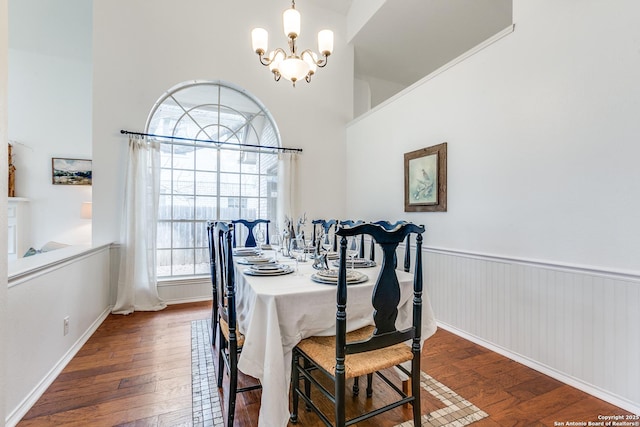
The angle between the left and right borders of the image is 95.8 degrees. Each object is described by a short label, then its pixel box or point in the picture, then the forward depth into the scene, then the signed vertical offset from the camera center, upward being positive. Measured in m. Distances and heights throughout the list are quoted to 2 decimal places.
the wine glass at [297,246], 2.51 -0.30
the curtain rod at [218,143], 3.51 +0.96
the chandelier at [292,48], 2.28 +1.41
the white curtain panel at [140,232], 3.43 -0.24
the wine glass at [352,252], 1.83 -0.26
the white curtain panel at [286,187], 4.25 +0.37
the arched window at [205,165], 3.89 +0.67
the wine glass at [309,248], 2.43 -0.31
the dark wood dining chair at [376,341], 1.29 -0.63
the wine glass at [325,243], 2.04 -0.22
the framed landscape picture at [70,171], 4.50 +0.64
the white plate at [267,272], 1.79 -0.38
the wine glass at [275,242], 2.62 -0.37
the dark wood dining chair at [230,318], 1.59 -0.63
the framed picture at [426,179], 3.06 +0.37
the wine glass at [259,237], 2.53 -0.22
